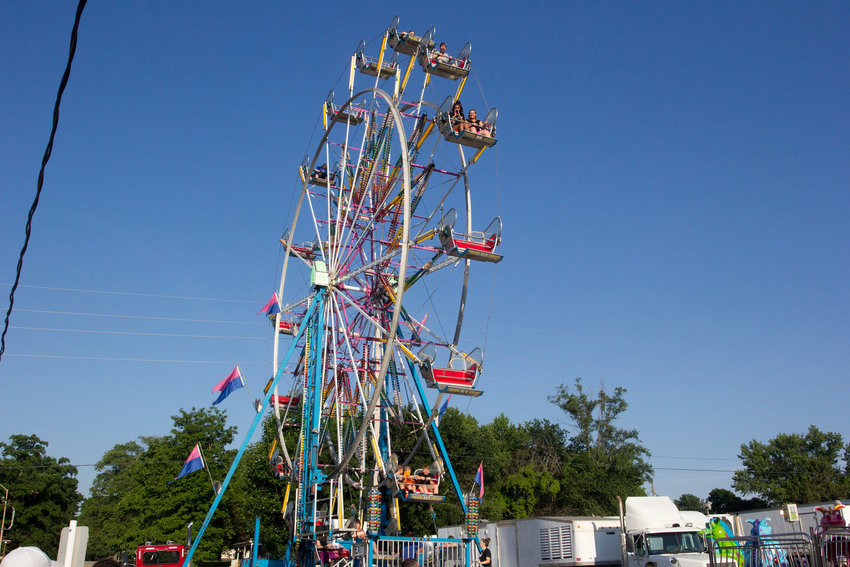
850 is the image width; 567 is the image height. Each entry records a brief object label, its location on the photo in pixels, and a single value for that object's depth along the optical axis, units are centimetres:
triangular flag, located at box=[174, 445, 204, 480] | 2617
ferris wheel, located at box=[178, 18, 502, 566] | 2041
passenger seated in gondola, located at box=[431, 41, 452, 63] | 2417
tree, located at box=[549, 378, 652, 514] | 5016
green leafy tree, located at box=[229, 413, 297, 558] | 3803
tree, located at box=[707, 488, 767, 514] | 6896
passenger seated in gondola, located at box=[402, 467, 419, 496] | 2045
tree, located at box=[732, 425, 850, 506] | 5888
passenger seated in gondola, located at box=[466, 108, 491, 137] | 2175
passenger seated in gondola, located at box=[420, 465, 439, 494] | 2081
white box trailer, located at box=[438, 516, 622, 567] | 2016
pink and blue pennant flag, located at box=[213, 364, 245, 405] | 2550
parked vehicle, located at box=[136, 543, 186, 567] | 2529
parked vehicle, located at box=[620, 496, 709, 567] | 1648
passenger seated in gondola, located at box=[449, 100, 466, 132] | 2177
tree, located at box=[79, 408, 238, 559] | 4044
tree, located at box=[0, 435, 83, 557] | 5403
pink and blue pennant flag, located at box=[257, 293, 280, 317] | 2648
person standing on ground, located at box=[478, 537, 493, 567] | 1342
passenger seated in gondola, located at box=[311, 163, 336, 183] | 2762
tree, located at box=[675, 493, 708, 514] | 9331
